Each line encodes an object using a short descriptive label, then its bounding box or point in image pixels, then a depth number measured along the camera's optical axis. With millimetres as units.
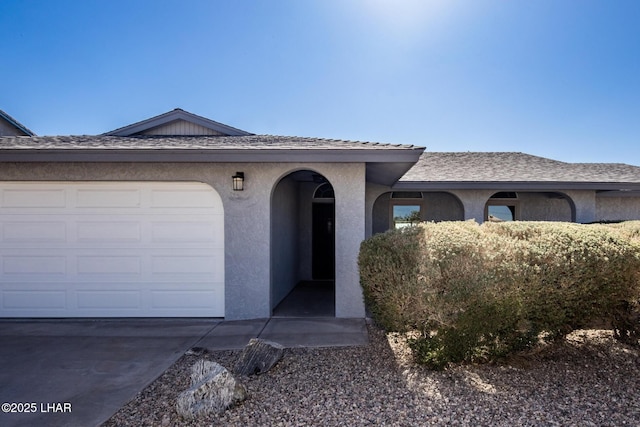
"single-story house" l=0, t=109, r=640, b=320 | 6227
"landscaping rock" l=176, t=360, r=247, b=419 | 3049
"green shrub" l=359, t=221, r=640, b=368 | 3439
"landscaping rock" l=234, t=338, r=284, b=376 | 3965
